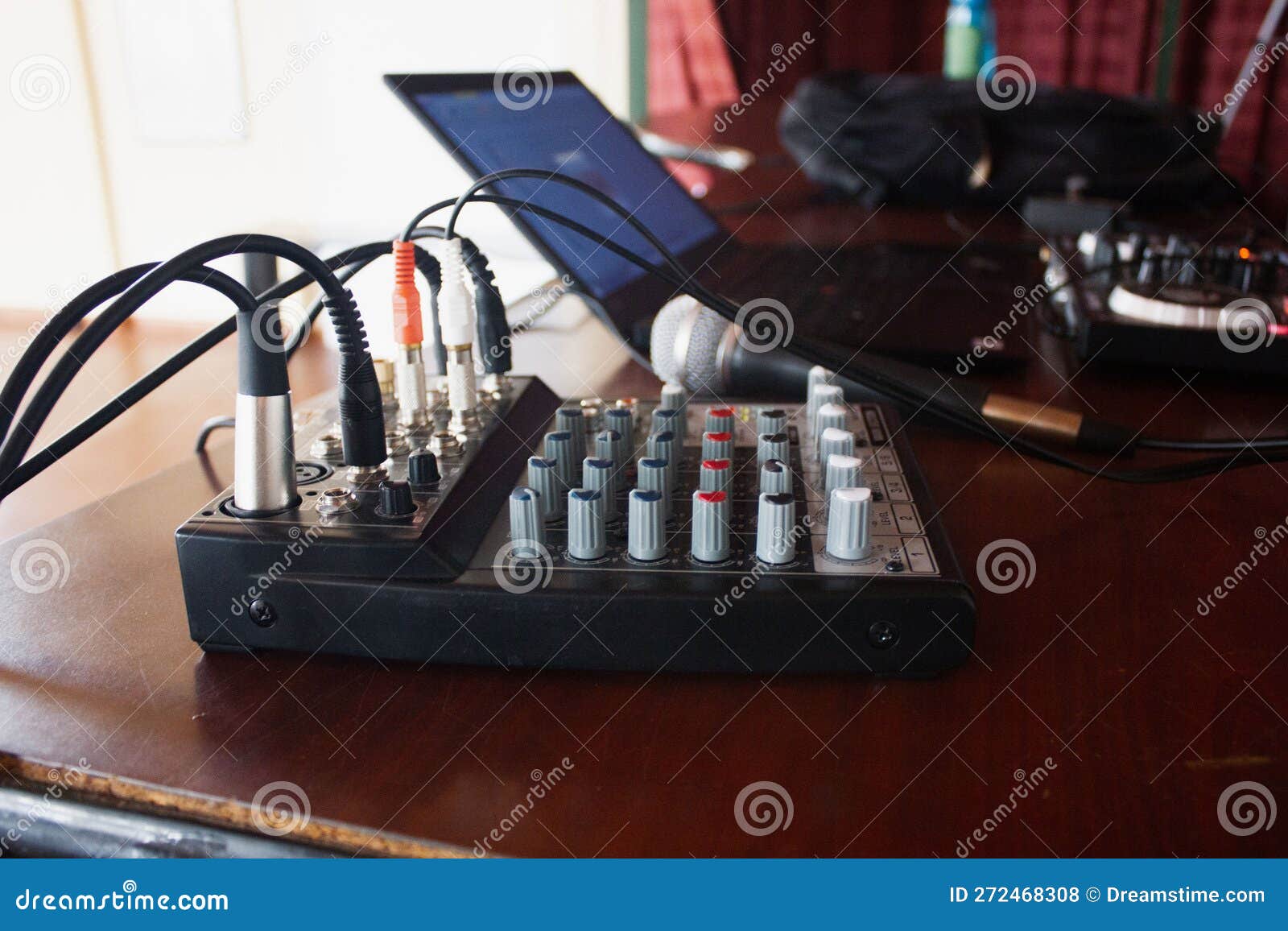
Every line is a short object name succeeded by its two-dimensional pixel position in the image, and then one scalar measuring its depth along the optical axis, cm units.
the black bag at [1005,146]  166
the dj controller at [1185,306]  95
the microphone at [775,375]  79
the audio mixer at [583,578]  51
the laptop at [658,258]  89
